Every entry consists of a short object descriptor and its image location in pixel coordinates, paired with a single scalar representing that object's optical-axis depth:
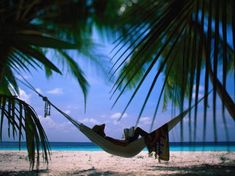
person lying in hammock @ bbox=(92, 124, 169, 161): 3.40
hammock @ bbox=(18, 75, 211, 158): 3.21
